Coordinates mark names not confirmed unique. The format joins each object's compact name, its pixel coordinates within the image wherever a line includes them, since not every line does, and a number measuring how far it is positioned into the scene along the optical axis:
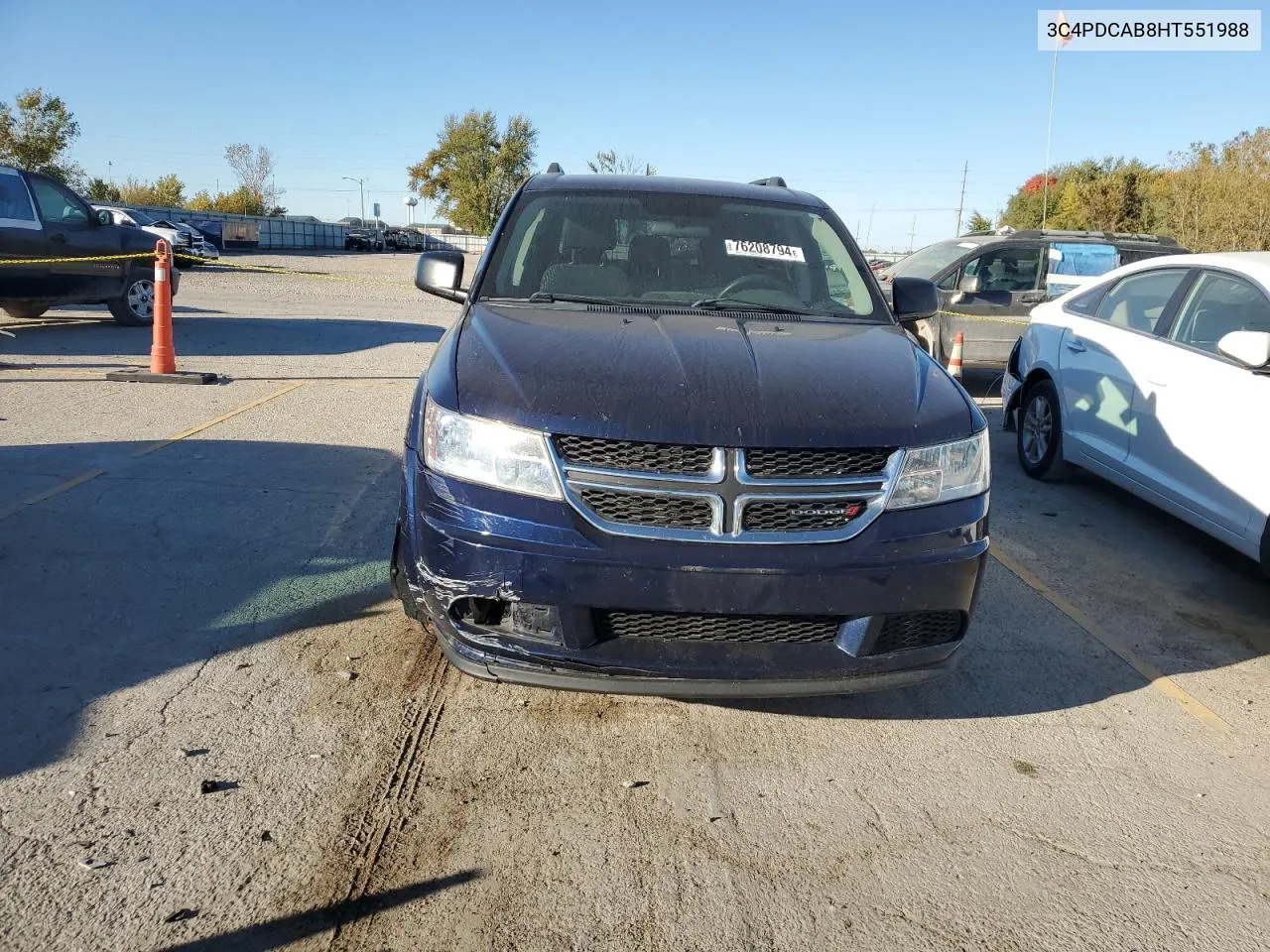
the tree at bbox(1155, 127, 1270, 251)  23.16
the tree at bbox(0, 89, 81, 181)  40.94
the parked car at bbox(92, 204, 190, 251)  29.06
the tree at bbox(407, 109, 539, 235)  69.81
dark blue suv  2.95
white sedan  4.87
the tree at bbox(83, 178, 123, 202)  56.81
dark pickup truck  11.45
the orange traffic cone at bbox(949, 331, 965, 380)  9.91
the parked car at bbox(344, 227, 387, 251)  61.47
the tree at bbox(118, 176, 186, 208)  74.62
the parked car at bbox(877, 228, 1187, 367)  11.23
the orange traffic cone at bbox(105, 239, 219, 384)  8.98
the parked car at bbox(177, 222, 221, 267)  30.55
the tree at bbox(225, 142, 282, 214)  84.69
